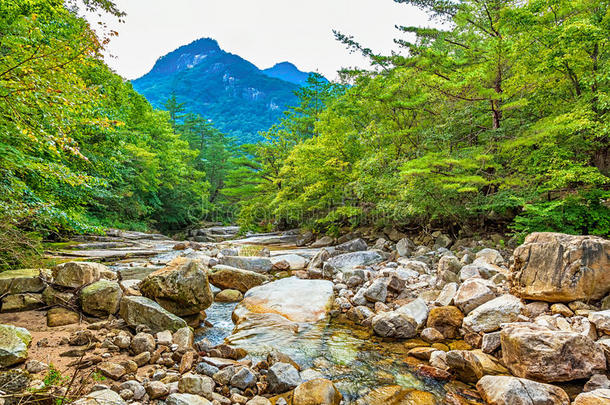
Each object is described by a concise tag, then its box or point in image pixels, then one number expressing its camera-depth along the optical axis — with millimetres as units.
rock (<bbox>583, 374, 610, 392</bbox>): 2725
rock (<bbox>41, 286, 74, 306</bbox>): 3961
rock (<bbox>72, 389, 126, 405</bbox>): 2022
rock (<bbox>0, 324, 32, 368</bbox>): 2479
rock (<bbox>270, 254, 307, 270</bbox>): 8852
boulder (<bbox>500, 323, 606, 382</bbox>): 2889
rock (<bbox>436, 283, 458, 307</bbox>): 4688
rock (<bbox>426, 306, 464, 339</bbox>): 4219
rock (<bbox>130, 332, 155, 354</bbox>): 3145
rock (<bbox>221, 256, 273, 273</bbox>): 8391
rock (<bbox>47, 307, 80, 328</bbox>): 3643
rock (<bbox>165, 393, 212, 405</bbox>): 2365
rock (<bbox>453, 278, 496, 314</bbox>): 4359
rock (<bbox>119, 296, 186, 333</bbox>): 3752
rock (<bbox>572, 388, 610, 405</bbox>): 2359
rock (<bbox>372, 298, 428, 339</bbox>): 4266
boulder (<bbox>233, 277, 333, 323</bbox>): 5234
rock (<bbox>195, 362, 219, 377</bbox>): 2908
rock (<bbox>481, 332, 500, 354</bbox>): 3559
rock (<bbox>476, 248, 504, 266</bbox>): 6145
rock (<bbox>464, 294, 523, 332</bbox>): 3863
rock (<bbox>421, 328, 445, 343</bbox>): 4113
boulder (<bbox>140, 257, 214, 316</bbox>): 4406
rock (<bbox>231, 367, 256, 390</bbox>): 2816
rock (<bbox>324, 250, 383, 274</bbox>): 8086
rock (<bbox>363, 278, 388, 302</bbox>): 5453
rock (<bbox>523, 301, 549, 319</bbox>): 3902
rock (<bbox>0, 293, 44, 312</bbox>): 3750
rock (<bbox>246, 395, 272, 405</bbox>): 2551
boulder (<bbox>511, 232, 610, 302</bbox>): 3803
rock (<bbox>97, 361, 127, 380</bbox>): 2596
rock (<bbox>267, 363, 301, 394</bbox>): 2869
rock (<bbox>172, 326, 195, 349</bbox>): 3400
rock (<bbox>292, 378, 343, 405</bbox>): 2662
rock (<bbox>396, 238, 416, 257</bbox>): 8672
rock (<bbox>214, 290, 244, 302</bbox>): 6109
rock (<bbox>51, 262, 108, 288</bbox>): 4070
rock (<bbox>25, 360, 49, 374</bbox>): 2486
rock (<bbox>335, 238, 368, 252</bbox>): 10352
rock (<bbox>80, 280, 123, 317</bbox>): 3938
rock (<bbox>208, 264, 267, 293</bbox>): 6746
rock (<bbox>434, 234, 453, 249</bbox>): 8927
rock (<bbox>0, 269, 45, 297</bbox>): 3877
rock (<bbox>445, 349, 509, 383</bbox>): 3156
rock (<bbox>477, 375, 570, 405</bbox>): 2541
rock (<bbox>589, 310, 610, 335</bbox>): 3211
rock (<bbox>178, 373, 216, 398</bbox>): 2549
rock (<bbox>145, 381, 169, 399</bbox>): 2453
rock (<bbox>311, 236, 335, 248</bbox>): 13012
